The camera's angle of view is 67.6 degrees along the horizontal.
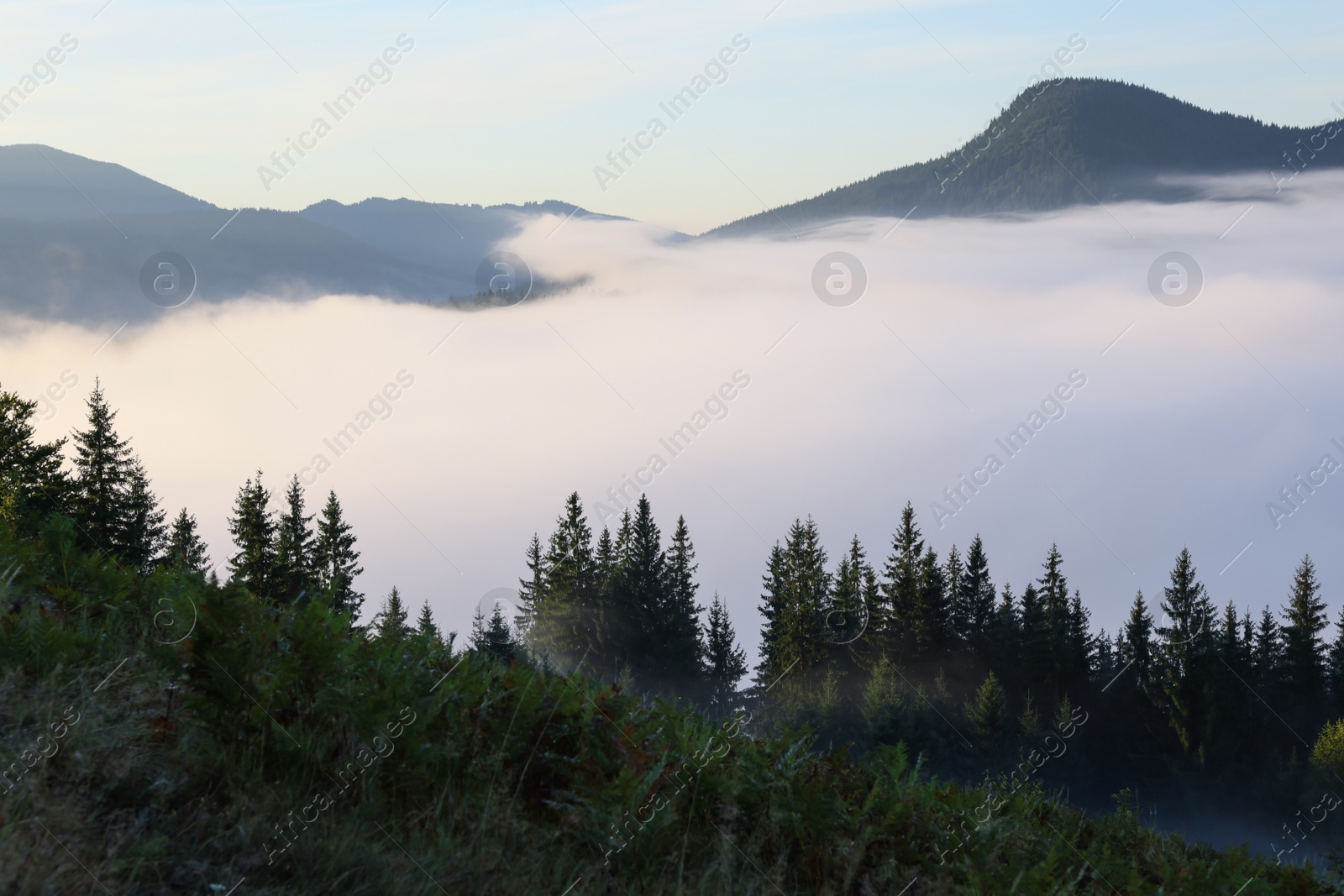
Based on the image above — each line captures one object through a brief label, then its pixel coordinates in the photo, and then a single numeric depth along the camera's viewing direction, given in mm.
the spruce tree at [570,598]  89812
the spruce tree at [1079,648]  111688
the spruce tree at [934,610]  111625
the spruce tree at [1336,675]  109375
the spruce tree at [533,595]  92625
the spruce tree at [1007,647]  111688
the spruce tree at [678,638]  99875
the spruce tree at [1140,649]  113000
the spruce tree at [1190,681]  108250
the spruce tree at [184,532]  63403
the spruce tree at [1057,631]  109938
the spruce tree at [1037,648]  109750
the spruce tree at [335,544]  73438
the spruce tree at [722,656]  113450
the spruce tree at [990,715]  98938
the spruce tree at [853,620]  109438
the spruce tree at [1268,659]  110500
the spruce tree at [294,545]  58200
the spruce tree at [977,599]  115688
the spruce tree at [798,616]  108688
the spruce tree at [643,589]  99062
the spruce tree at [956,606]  115750
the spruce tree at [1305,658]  109500
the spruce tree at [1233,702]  108250
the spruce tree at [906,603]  110500
